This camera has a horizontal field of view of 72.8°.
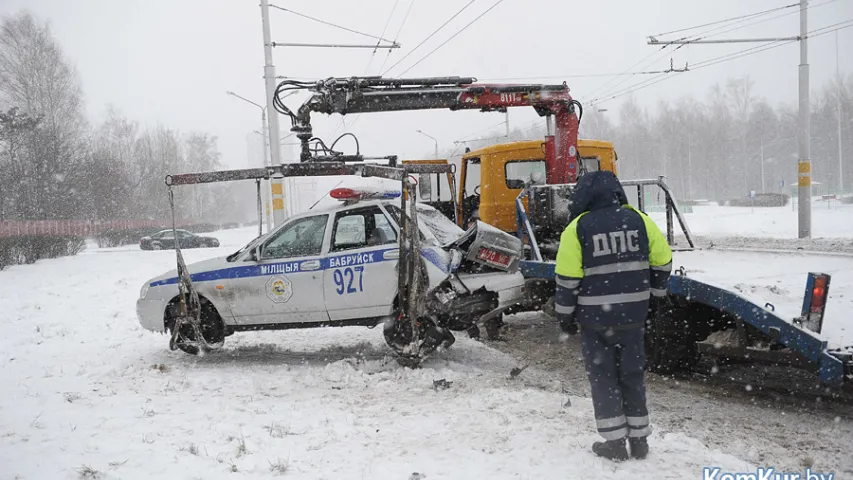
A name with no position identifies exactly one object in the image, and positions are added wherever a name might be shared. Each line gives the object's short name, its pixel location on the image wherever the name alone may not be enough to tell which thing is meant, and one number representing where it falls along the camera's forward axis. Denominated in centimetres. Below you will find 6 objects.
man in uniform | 368
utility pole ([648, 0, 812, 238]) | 1764
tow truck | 404
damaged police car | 638
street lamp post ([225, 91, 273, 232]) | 2844
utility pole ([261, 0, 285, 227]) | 1511
